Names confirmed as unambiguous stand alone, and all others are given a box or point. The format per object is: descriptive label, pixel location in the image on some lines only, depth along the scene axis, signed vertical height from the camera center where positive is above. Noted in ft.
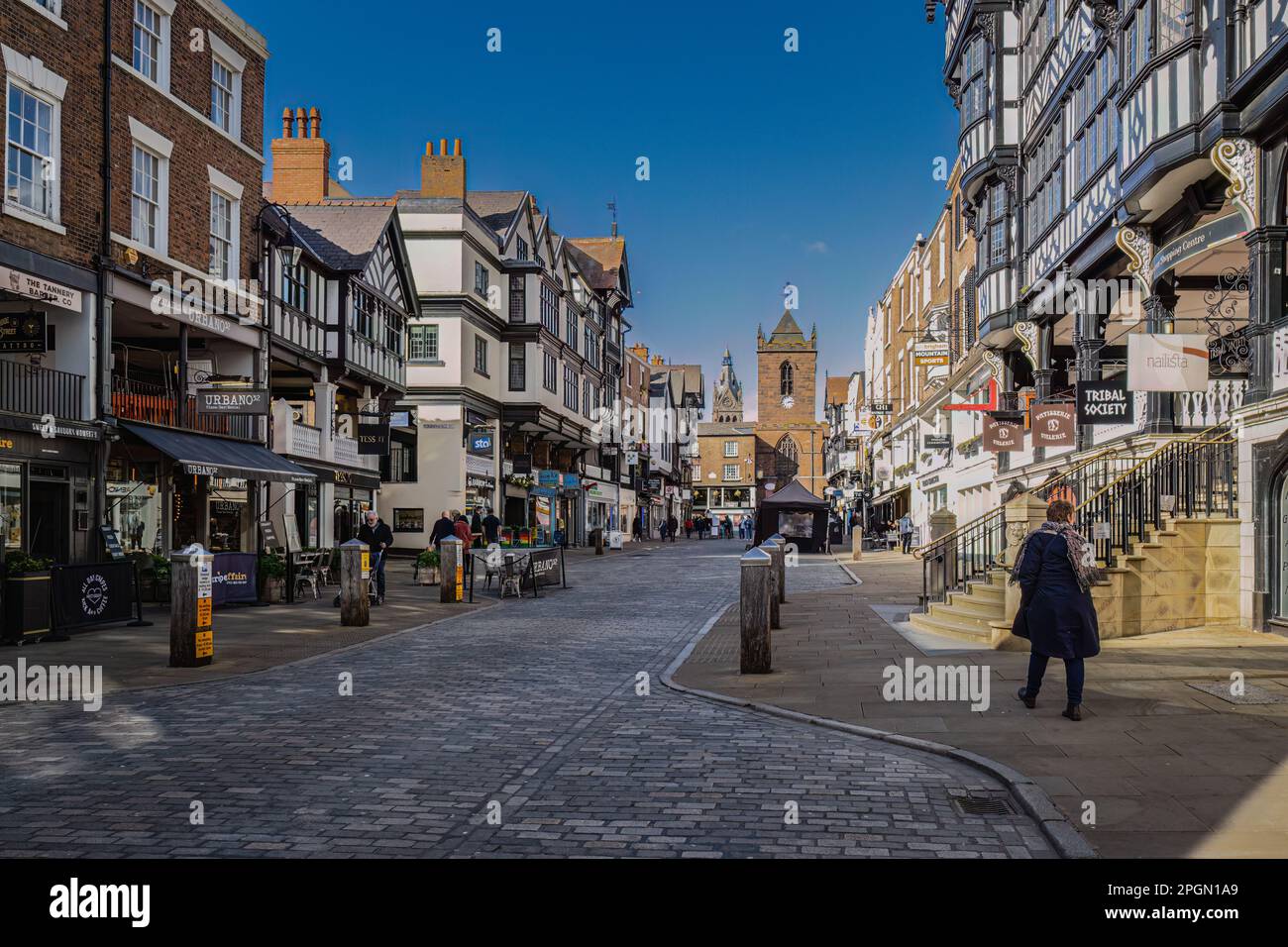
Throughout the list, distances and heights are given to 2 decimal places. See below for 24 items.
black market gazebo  168.74 -1.59
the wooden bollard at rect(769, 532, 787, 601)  62.39 -3.32
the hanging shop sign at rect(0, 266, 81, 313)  53.72 +11.05
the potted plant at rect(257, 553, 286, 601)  66.08 -4.40
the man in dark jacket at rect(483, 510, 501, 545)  90.84 -1.94
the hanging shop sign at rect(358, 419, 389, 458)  91.86 +5.75
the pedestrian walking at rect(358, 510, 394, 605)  64.59 -1.87
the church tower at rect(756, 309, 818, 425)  443.32 +53.54
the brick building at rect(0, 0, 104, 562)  54.13 +11.78
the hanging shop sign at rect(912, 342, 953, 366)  115.65 +16.33
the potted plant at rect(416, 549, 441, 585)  80.07 -4.71
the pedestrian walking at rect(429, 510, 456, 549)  74.28 -1.60
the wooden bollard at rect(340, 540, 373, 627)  52.75 -3.94
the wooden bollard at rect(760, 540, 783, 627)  54.24 -4.48
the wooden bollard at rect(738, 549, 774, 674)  36.60 -3.58
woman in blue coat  28.73 -2.52
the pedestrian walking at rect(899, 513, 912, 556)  148.77 -3.11
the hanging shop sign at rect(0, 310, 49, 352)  52.54 +8.30
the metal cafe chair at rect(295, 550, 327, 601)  69.97 -4.34
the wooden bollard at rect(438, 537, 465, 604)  66.74 -3.85
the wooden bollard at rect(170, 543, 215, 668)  38.78 -3.71
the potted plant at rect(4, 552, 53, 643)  44.75 -3.96
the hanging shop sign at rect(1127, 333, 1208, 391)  44.68 +5.96
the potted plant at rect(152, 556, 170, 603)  62.08 -4.34
